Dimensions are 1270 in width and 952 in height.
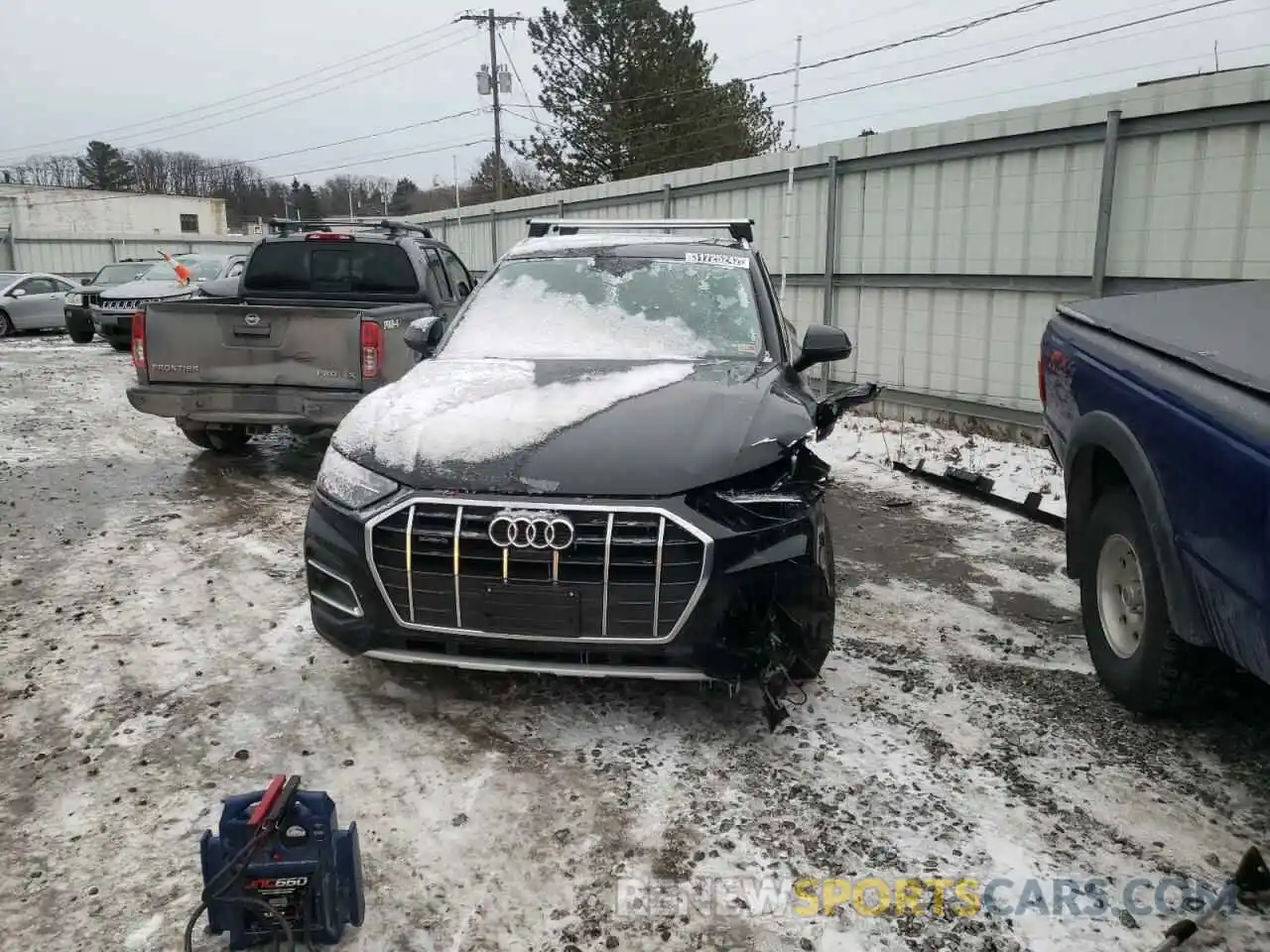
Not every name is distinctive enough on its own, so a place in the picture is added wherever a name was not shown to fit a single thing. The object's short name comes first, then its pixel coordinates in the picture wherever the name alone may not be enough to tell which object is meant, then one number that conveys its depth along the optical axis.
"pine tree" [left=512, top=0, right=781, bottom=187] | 31.03
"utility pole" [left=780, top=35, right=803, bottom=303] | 10.47
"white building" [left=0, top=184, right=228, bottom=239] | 53.72
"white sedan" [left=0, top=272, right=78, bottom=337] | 20.20
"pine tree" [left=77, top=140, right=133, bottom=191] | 72.25
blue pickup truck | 2.58
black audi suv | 3.10
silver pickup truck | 6.60
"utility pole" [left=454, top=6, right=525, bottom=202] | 38.25
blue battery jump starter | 2.24
